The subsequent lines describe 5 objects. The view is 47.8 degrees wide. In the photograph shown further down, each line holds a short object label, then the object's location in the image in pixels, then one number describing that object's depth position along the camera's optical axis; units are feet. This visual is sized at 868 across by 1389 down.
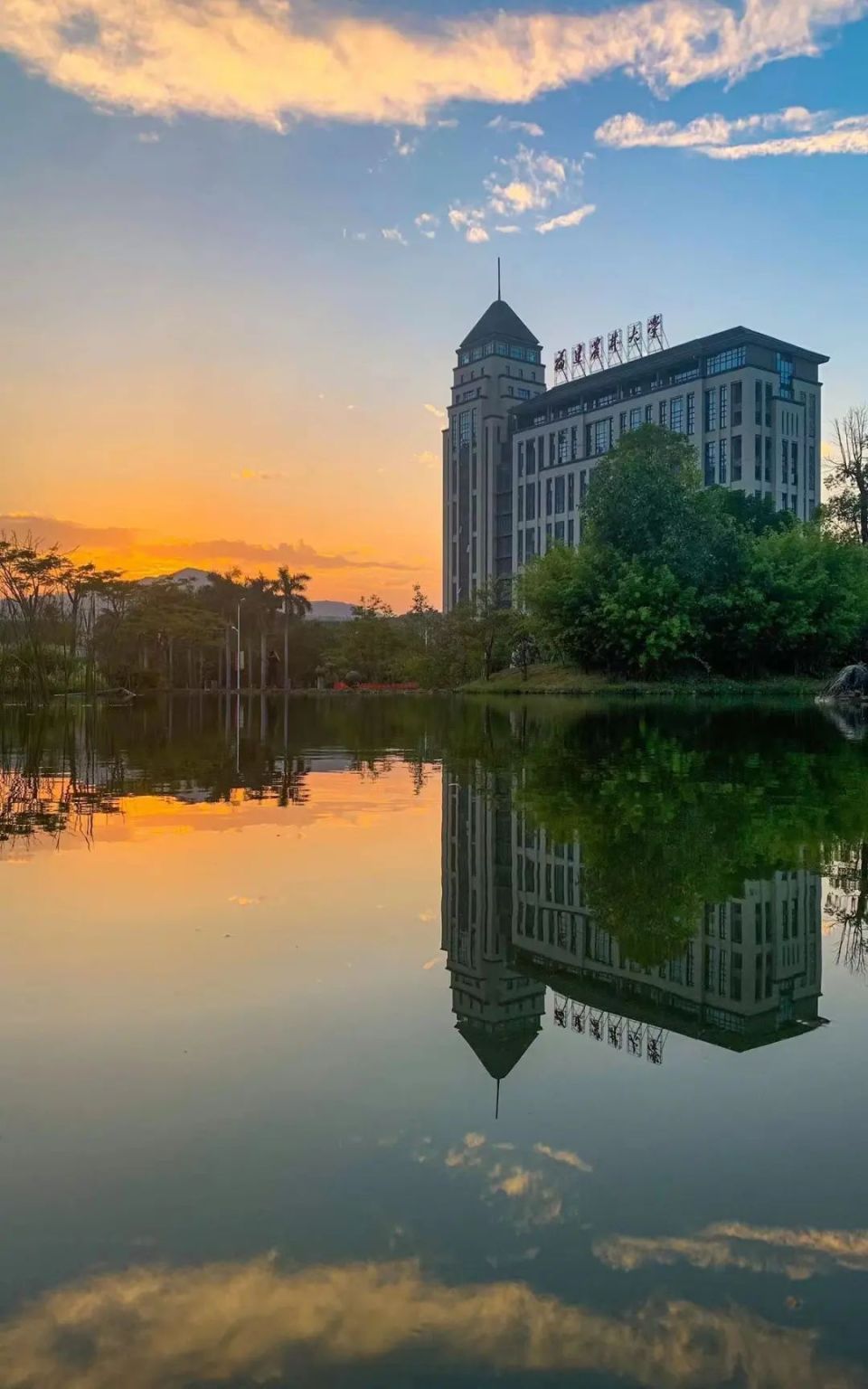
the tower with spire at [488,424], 274.77
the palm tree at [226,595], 244.42
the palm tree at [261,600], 239.91
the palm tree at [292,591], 234.38
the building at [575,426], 207.82
